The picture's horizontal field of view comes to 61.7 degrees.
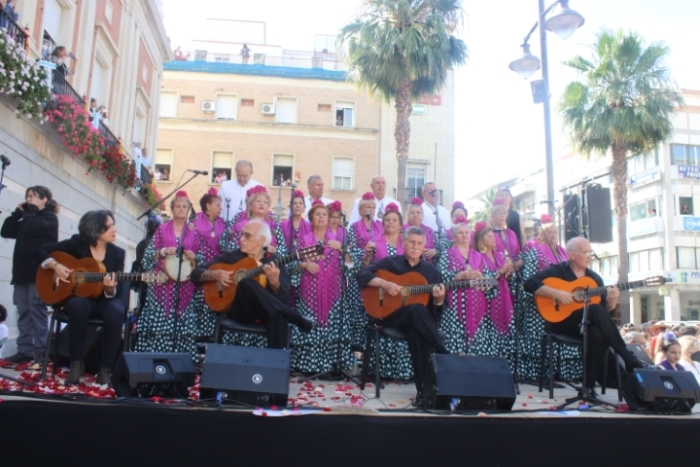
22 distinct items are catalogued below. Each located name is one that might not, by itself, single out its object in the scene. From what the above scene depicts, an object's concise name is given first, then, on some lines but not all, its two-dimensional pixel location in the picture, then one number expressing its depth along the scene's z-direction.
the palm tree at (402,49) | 17.06
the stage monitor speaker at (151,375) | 3.75
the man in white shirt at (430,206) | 7.83
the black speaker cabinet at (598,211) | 7.48
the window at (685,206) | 28.89
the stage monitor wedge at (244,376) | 3.72
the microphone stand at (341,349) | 5.87
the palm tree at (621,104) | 17.62
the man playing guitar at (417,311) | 4.65
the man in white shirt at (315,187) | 7.34
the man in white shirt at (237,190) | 7.31
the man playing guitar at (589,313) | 4.91
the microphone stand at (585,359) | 4.53
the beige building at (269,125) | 26.27
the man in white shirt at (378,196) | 7.75
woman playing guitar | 4.92
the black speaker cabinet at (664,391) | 4.03
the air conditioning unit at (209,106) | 26.48
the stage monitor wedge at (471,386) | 3.89
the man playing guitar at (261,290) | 5.14
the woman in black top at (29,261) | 6.04
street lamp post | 8.48
